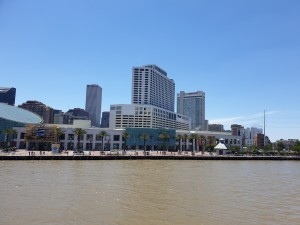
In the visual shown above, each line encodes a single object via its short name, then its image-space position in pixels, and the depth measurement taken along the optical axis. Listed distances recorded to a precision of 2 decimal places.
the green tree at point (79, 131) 132.50
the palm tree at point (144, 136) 146.19
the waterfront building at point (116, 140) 137.50
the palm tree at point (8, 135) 123.62
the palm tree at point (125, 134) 147.62
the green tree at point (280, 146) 187.88
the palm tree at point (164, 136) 153.10
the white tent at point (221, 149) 143.38
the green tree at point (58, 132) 128.24
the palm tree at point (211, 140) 173.31
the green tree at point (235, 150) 149.00
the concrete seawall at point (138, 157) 89.38
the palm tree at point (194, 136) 163.00
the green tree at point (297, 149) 171.00
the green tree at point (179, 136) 161.62
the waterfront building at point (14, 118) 142.50
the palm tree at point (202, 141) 170.39
